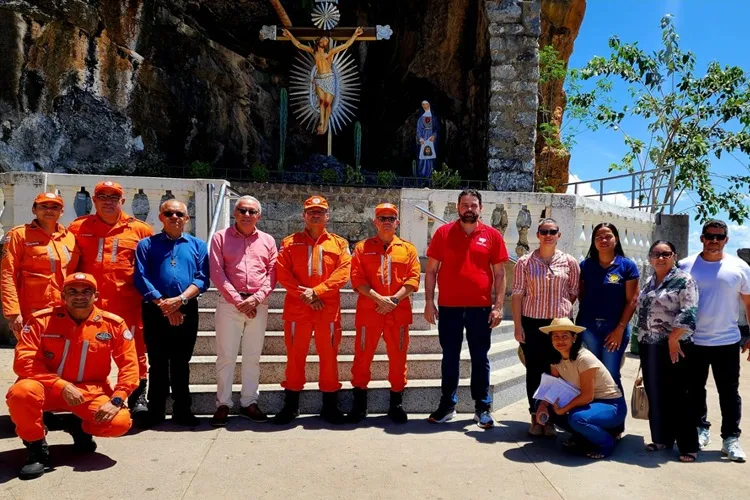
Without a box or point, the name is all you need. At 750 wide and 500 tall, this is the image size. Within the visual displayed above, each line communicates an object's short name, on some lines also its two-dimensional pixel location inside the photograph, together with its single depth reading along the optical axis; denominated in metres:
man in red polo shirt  4.27
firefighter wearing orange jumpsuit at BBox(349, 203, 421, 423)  4.34
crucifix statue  13.31
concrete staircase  4.49
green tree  14.59
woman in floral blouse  3.71
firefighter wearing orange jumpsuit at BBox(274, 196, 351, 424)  4.27
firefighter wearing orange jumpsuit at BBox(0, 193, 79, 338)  3.83
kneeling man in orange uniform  3.20
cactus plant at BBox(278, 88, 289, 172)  13.24
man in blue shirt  4.05
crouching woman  3.70
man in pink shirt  4.19
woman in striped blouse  4.07
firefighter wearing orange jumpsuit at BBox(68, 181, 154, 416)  4.09
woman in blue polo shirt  4.03
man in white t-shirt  3.76
